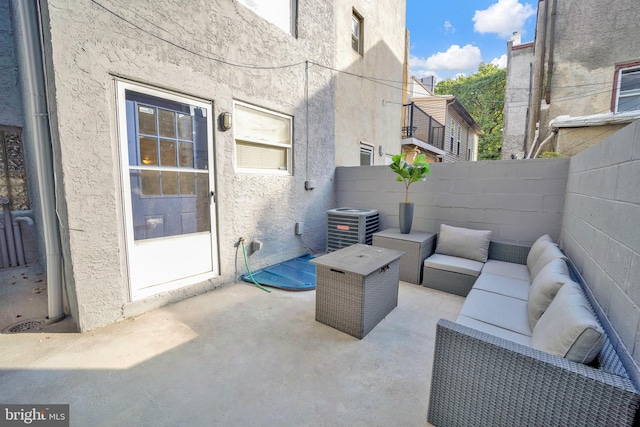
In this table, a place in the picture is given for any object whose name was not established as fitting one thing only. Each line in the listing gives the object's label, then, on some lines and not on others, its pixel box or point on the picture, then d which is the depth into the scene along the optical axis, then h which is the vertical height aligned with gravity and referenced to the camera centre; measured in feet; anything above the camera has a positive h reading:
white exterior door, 9.00 -0.15
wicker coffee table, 7.99 -3.13
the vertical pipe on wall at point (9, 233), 13.79 -2.51
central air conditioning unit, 14.94 -2.28
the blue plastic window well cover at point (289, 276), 11.85 -4.21
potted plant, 13.33 +0.62
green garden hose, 11.88 -3.87
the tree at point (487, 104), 66.59 +20.32
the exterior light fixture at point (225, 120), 11.07 +2.54
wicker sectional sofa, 3.65 -2.74
